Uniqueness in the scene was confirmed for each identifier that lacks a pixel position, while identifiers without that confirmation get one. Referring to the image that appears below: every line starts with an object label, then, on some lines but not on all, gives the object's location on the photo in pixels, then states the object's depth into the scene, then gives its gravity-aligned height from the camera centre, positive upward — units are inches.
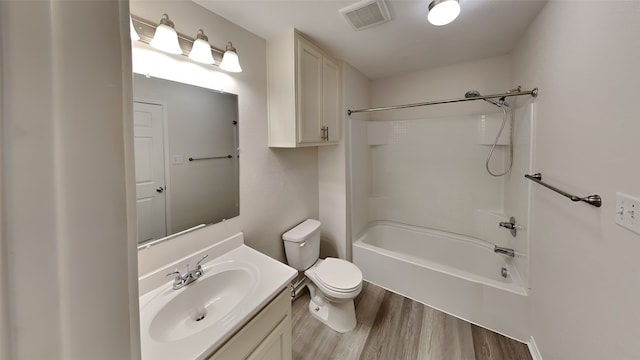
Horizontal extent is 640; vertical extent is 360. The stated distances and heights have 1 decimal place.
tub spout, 77.4 -27.6
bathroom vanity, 32.9 -24.0
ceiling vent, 54.2 +40.5
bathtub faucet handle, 75.9 -18.4
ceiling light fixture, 49.3 +36.1
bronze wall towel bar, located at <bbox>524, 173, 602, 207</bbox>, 35.2 -4.5
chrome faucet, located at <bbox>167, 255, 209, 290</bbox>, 44.9 -20.9
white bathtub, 66.2 -35.9
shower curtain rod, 59.8 +23.6
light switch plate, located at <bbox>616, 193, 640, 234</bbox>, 28.6 -5.4
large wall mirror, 44.5 +4.2
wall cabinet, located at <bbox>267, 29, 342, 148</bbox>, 65.6 +25.6
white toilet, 67.6 -32.6
